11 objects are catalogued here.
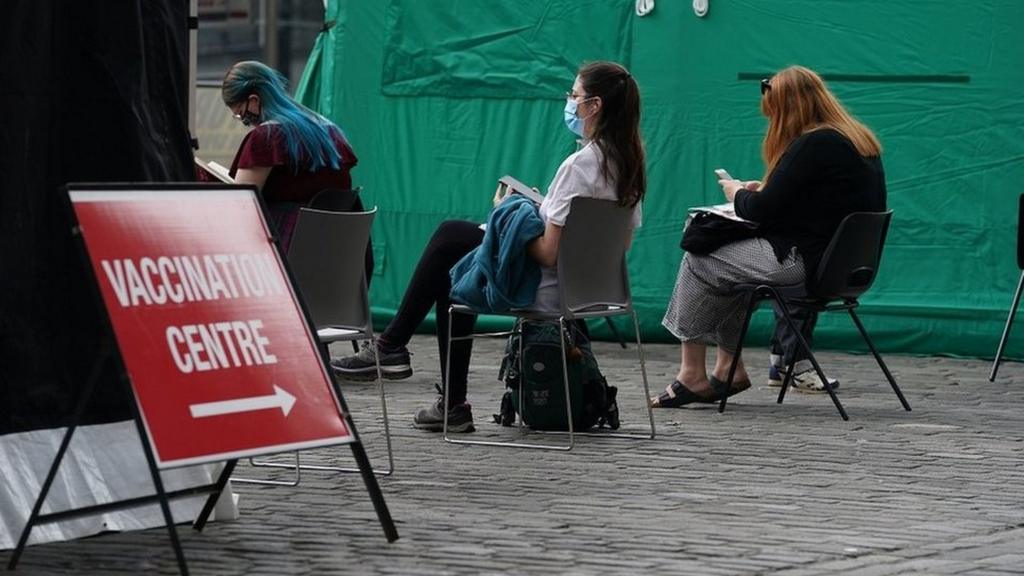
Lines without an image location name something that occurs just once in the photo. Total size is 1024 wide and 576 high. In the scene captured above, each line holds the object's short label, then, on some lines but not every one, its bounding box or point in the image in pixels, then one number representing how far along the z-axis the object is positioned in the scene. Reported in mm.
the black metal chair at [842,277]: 17375
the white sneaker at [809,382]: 19547
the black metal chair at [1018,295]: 20594
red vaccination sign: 9898
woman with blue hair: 18258
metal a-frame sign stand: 9672
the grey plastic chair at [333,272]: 14039
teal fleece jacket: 15305
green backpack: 15891
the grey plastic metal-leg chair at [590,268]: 15281
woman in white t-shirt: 15453
